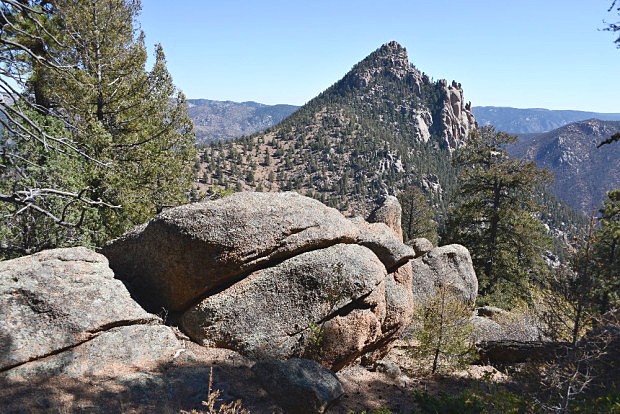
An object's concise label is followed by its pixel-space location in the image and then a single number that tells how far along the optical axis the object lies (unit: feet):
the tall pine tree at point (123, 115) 52.60
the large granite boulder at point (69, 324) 30.53
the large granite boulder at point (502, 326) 63.08
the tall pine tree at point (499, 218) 90.89
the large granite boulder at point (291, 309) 36.99
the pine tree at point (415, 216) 135.64
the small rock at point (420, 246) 81.95
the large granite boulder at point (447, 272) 72.85
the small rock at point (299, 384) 30.22
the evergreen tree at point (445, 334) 46.70
